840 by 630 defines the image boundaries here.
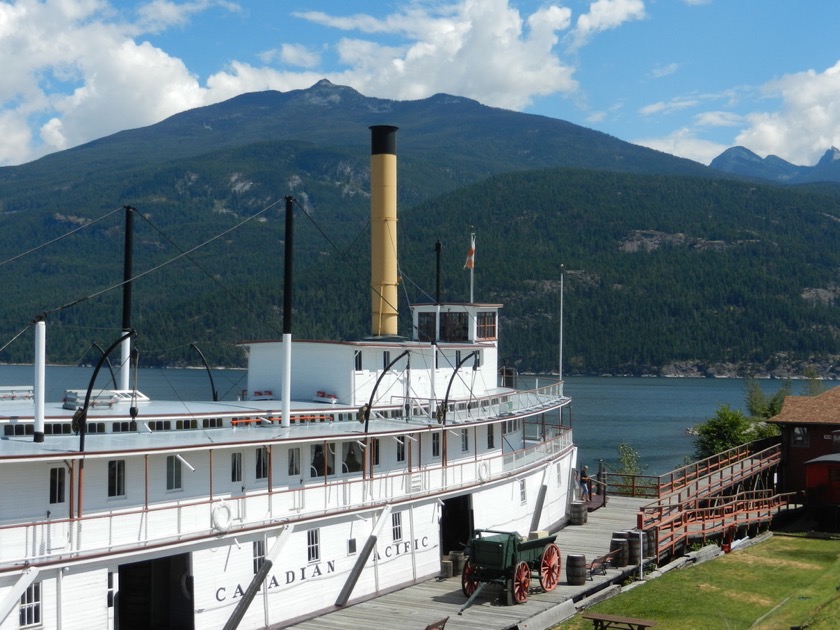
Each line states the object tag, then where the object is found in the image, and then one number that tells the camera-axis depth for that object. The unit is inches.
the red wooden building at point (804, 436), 1688.0
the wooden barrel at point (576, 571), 1105.4
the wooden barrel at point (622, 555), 1199.6
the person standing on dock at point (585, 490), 1656.0
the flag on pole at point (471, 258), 1620.6
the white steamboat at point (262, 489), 788.6
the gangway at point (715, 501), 1304.1
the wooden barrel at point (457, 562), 1143.8
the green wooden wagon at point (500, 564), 1011.3
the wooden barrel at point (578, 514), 1504.7
